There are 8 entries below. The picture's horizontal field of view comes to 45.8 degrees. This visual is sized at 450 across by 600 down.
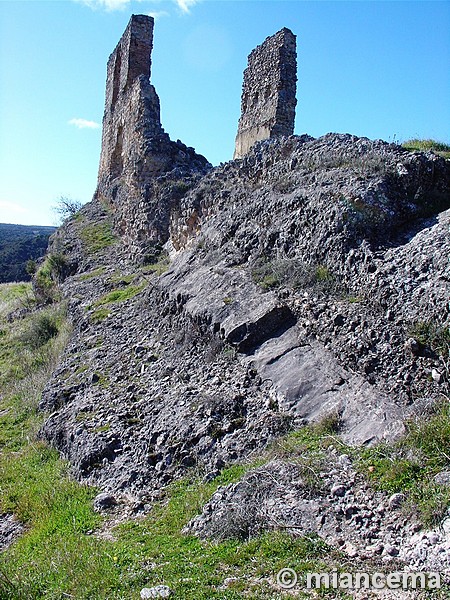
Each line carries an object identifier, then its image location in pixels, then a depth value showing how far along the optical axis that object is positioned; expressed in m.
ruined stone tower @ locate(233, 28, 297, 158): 12.88
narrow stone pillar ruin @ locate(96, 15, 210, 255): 13.83
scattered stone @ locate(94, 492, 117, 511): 5.96
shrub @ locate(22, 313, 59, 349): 12.96
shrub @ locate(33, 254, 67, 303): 15.67
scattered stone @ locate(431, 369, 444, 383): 4.90
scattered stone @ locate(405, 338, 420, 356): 5.16
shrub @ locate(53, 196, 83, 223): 25.84
